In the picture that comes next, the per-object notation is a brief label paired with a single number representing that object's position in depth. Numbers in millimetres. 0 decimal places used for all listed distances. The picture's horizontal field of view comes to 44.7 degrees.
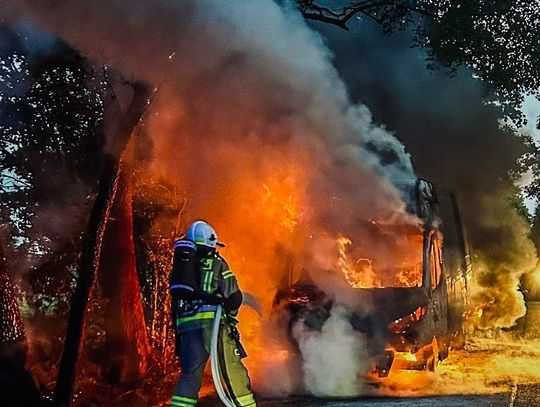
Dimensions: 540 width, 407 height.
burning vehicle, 7863
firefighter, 5164
